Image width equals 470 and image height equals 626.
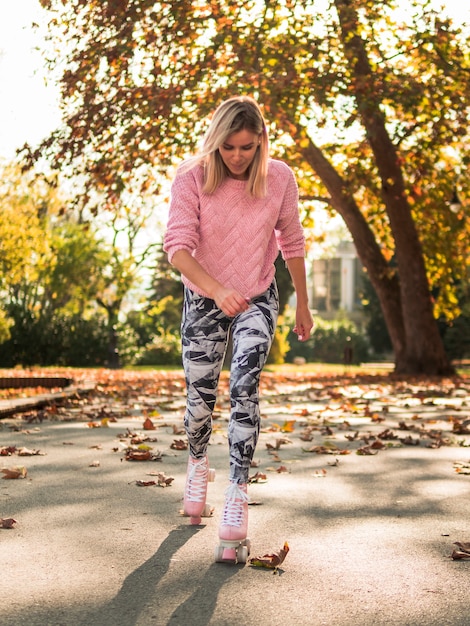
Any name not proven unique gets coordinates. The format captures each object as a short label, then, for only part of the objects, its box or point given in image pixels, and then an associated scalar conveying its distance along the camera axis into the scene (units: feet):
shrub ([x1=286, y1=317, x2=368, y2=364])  152.97
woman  13.76
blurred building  218.18
